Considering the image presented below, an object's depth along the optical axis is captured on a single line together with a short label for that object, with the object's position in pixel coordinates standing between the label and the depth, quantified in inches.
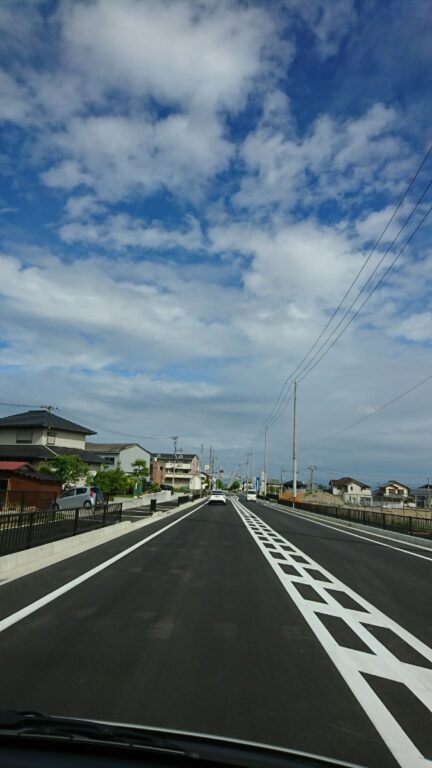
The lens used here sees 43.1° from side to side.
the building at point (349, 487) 5398.6
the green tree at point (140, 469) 3147.1
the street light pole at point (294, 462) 2226.9
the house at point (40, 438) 2101.4
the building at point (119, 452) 3731.1
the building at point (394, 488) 5221.5
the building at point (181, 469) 5236.2
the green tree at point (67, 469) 1756.9
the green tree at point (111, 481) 2041.1
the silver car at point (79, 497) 1300.4
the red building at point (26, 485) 919.7
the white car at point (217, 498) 2416.3
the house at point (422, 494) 3595.0
